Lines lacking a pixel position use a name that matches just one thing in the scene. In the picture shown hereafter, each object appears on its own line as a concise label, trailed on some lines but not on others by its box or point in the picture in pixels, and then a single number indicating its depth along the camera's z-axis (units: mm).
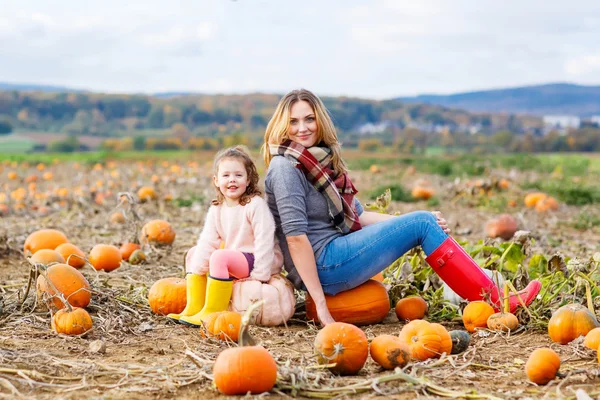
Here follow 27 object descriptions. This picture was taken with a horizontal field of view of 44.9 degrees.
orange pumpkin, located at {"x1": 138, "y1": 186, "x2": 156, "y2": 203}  10602
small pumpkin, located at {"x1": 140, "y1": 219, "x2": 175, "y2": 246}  6824
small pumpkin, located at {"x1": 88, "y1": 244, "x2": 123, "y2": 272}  6008
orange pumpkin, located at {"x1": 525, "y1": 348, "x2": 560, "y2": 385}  3131
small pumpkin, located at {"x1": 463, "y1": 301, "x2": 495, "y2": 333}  4273
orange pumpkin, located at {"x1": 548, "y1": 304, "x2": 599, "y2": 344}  3814
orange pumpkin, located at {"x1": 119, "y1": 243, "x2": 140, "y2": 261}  6508
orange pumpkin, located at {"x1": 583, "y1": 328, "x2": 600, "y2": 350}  3580
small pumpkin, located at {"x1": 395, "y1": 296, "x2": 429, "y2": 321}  4586
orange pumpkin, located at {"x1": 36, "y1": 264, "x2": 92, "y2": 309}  4480
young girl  4344
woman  4375
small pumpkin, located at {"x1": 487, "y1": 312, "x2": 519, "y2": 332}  4156
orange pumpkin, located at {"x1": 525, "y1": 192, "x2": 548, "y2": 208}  10859
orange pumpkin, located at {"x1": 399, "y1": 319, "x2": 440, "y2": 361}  3555
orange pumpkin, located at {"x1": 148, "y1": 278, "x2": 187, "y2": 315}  4645
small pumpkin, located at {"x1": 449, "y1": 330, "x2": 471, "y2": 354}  3695
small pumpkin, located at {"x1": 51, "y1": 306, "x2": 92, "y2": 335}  4012
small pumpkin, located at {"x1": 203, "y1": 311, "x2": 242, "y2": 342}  3977
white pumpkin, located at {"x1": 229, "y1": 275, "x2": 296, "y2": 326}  4422
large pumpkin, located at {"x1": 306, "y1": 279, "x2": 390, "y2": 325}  4547
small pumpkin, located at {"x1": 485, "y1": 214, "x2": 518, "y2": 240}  7344
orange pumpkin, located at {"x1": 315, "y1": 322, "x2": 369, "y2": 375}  3271
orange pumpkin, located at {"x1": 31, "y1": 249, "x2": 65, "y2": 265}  5298
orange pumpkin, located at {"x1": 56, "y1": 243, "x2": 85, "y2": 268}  5973
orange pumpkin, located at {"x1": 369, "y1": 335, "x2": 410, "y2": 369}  3371
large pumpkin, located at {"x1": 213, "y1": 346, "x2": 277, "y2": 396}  2898
